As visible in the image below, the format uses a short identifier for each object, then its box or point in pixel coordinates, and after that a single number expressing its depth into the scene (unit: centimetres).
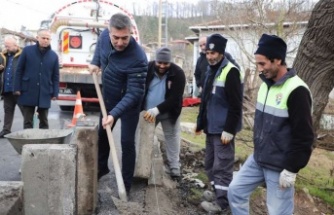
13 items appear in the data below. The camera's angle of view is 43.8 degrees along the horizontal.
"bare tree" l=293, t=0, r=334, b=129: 557
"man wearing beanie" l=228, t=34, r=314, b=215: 310
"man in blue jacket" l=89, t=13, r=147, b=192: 405
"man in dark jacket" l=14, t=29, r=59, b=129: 632
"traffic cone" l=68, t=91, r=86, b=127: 802
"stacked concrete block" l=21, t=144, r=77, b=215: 355
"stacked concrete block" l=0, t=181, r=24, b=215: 257
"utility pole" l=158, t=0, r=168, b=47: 2764
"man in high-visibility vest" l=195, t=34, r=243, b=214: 442
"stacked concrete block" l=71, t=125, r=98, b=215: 395
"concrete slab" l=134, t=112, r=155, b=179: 492
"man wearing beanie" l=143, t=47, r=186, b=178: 505
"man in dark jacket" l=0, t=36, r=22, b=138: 775
